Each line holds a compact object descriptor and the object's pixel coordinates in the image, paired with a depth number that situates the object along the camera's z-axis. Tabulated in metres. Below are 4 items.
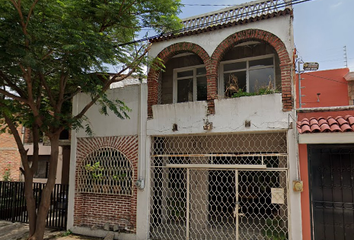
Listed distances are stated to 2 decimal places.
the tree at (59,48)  5.32
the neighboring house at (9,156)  13.87
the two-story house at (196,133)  5.98
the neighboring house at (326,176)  5.24
